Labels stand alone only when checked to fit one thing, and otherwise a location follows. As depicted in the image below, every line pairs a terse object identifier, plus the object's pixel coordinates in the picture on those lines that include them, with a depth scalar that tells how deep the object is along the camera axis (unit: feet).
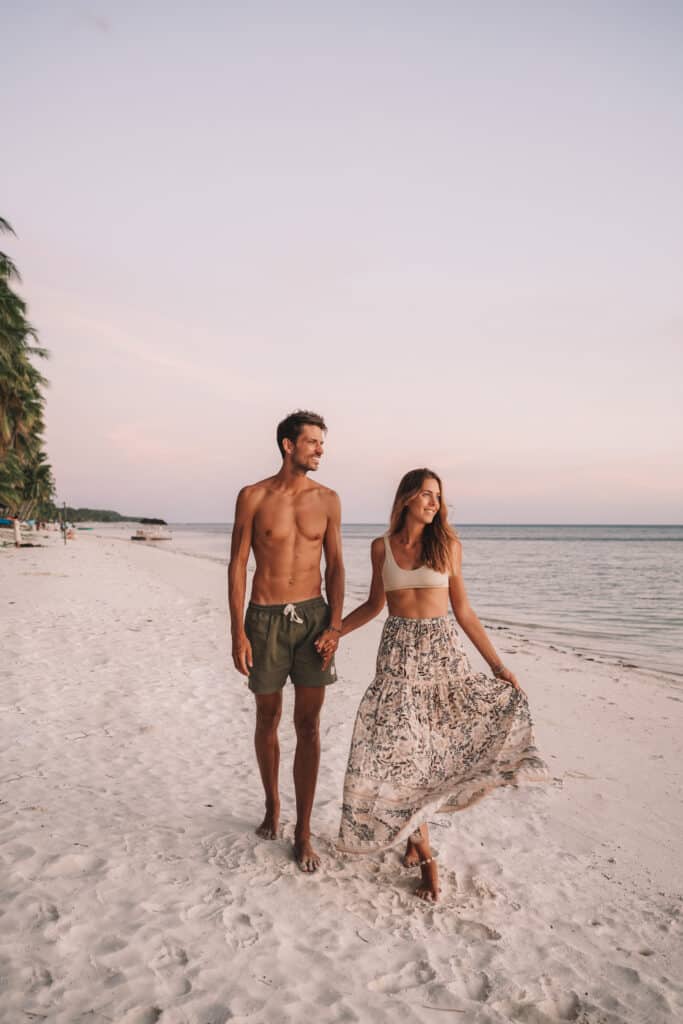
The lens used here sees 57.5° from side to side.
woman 10.49
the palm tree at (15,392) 88.12
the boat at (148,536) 207.92
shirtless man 11.57
